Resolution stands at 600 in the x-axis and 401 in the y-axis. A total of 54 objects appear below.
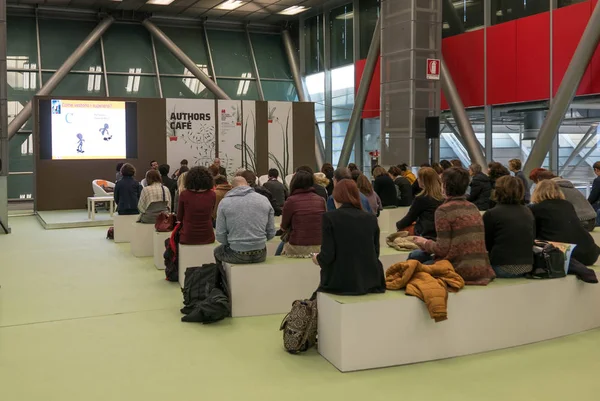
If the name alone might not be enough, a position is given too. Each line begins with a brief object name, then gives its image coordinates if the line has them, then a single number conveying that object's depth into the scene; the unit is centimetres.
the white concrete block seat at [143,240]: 862
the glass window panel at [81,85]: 1862
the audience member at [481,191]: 895
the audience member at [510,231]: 467
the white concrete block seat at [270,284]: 548
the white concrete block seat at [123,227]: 1007
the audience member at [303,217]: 566
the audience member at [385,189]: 984
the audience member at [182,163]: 1365
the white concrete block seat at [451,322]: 412
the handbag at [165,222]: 785
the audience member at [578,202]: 683
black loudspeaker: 1393
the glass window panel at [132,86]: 1919
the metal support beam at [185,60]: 1958
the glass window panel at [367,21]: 1806
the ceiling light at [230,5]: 1902
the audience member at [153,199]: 862
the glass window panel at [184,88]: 1991
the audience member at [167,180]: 1107
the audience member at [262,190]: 784
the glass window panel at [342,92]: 1913
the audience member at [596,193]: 855
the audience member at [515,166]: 894
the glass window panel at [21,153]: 1738
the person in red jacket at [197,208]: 637
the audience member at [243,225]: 543
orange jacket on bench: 420
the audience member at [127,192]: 1010
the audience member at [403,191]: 1031
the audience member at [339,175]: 736
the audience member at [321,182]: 824
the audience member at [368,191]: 718
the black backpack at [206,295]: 527
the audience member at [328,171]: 1063
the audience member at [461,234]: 447
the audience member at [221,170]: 1062
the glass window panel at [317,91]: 2042
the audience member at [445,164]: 1062
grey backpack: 440
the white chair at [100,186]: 1366
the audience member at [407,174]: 1127
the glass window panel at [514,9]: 1277
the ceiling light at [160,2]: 1868
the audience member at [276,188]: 938
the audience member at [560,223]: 525
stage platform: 1201
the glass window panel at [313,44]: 2064
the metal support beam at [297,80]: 2005
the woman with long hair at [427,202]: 579
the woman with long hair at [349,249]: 422
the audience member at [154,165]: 1352
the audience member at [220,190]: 766
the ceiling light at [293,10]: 2001
